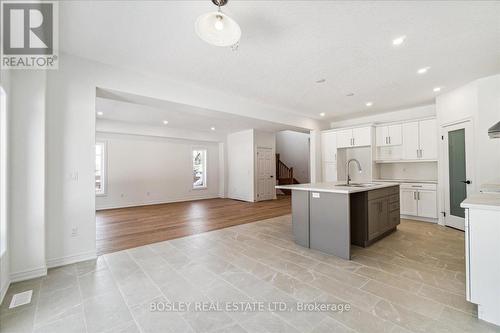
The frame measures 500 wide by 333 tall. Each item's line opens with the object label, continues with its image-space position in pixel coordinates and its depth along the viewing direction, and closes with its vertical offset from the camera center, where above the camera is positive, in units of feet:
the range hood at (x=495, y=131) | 7.48 +1.20
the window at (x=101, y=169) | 22.30 -0.02
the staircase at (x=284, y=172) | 34.94 -0.81
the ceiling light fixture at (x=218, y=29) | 5.70 +3.82
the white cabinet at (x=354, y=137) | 18.68 +2.68
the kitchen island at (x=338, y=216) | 9.53 -2.47
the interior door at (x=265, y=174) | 27.07 -0.87
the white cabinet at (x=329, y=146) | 21.12 +2.06
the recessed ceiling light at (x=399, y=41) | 8.31 +4.97
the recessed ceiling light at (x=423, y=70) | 10.85 +4.96
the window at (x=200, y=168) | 29.66 -0.01
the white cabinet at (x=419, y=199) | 15.38 -2.51
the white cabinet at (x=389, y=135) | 17.49 +2.61
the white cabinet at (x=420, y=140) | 15.75 +1.98
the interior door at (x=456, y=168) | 12.79 -0.16
